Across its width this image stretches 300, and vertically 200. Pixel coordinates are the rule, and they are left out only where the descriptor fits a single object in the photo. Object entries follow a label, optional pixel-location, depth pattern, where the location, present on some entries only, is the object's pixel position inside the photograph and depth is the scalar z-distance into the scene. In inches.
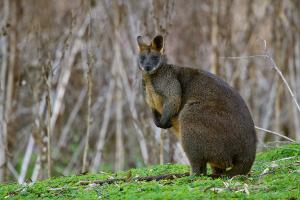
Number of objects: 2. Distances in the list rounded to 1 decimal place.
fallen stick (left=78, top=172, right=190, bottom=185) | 424.2
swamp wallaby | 409.4
